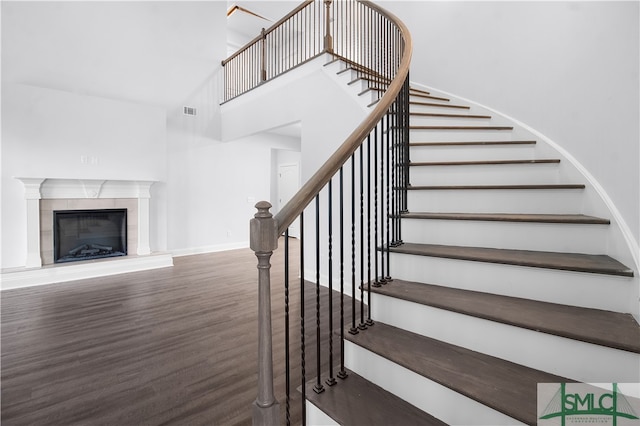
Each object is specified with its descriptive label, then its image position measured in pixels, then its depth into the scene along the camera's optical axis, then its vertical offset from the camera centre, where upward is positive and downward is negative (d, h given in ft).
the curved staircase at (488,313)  3.91 -1.59
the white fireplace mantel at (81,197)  14.05 -0.71
